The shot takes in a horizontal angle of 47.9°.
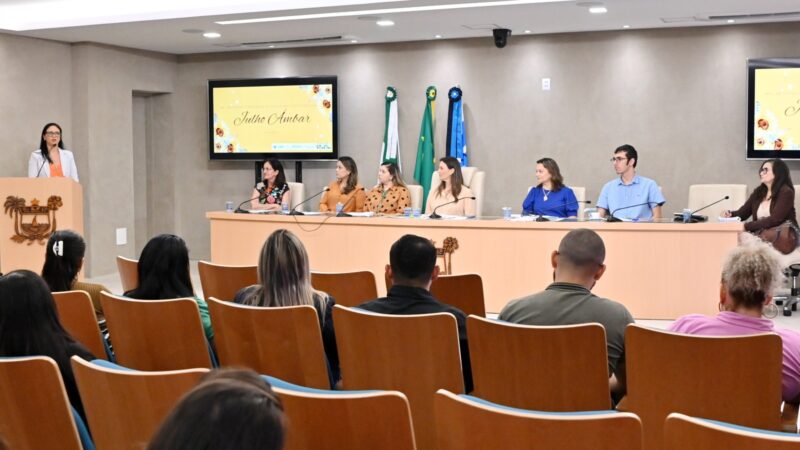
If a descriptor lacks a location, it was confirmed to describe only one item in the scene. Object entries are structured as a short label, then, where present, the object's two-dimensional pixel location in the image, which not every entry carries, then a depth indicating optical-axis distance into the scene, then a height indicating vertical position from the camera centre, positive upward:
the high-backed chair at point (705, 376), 2.65 -0.60
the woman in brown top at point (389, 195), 8.55 -0.17
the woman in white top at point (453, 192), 8.20 -0.14
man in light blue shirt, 7.95 -0.14
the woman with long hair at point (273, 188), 9.20 -0.12
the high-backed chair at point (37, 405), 2.25 -0.57
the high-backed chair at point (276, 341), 3.22 -0.59
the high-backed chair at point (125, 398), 2.09 -0.52
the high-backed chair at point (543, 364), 2.79 -0.59
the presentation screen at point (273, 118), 10.55 +0.70
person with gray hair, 2.95 -0.42
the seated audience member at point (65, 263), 4.08 -0.39
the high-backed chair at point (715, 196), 8.30 -0.18
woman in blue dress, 7.85 -0.17
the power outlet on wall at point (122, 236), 10.67 -0.70
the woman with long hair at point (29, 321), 2.61 -0.42
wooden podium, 8.12 -0.34
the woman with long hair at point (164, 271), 3.76 -0.40
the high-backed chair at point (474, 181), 8.49 -0.04
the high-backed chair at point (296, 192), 9.59 -0.16
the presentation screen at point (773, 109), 8.67 +0.65
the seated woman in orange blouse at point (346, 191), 8.88 -0.15
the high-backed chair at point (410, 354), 2.96 -0.59
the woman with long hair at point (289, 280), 3.52 -0.40
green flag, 10.11 +0.30
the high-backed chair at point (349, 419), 1.89 -0.51
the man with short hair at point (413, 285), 3.29 -0.41
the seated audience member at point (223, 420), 1.07 -0.29
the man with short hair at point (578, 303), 3.13 -0.45
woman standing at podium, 9.05 +0.20
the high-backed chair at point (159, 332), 3.37 -0.59
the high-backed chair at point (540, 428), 1.74 -0.49
